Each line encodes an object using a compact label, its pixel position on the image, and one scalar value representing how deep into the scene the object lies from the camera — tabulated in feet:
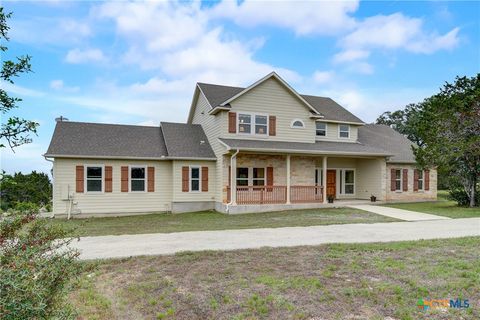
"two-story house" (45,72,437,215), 53.06
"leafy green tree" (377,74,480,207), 55.01
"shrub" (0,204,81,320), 7.54
